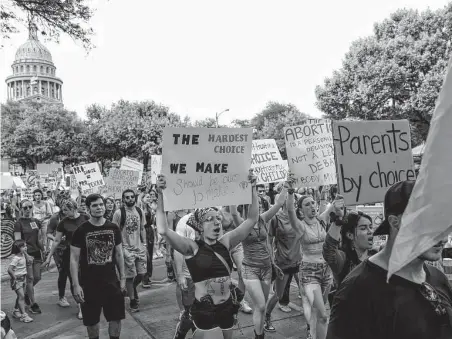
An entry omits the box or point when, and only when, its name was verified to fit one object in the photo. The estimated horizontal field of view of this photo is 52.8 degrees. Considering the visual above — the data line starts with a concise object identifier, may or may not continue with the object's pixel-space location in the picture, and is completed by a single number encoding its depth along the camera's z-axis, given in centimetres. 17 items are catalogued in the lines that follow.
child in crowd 646
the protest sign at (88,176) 1174
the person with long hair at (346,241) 354
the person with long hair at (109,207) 891
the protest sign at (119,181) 1044
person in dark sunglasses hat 179
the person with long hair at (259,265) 491
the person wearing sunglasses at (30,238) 696
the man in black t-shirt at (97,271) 465
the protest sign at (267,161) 788
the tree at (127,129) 4534
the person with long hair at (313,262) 475
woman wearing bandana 373
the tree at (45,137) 5109
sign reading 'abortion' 551
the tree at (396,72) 2477
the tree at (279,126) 5023
